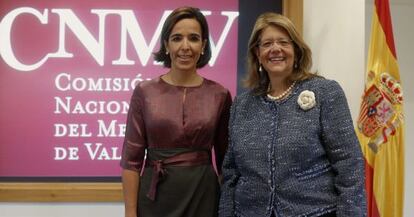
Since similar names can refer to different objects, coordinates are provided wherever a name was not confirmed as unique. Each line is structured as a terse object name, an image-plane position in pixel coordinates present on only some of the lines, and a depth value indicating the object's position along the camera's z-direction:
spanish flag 1.80
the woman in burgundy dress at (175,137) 1.47
